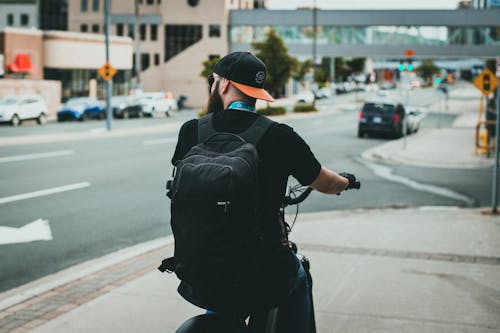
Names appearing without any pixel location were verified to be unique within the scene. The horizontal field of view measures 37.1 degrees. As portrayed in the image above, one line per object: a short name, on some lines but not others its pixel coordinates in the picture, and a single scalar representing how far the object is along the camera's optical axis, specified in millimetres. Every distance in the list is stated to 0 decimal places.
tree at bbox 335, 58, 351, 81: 110344
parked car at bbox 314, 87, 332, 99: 82194
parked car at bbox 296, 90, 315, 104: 71500
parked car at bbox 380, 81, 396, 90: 119619
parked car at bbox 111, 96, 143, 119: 48781
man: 3158
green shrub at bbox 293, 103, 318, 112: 54250
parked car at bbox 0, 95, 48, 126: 38656
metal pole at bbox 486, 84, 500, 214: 10784
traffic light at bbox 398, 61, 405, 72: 32047
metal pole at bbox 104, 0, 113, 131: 34597
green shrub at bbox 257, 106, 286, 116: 48012
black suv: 31078
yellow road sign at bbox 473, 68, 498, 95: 15445
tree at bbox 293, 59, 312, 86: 68562
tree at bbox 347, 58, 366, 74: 116188
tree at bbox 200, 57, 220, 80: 52156
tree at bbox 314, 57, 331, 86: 90875
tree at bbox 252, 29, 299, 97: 52125
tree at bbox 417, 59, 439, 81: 137250
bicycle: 3117
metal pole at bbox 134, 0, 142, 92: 60666
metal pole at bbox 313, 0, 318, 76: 70919
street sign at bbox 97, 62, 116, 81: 33094
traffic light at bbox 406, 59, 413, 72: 28047
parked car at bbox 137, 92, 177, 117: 50375
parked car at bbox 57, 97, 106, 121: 44094
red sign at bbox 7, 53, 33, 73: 51969
